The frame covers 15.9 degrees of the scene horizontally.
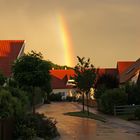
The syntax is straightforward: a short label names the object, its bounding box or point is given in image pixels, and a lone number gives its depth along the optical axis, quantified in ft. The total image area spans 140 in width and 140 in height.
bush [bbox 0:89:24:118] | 60.95
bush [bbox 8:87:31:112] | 91.20
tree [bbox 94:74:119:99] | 196.48
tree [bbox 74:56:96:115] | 158.60
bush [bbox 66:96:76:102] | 349.82
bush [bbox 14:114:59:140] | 60.80
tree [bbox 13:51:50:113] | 103.14
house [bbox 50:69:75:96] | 400.06
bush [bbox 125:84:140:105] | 159.53
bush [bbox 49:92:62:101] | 352.49
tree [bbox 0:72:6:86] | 94.01
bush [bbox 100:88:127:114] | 149.79
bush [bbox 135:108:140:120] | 125.83
